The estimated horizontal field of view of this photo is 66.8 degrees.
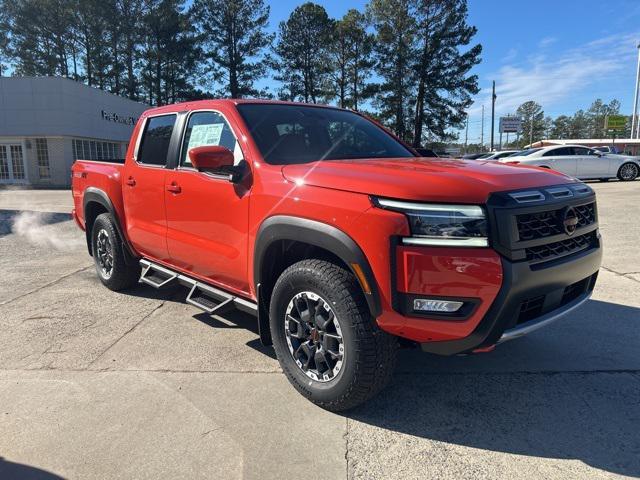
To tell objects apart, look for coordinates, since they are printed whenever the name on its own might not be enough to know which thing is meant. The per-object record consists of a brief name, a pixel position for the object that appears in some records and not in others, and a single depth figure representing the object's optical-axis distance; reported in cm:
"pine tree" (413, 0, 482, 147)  3828
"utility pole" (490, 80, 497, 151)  4922
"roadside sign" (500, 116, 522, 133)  5184
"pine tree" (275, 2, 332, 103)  4162
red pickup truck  244
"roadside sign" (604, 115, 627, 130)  5376
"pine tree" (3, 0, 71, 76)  4081
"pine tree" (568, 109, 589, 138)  11931
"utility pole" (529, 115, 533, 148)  10266
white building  2548
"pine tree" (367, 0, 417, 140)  3884
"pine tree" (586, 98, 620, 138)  11606
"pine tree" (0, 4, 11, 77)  4136
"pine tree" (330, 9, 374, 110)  4062
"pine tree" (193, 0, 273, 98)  4134
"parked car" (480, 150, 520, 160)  2551
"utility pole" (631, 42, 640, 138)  5114
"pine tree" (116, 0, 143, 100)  4100
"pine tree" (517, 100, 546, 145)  11412
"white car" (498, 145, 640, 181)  1967
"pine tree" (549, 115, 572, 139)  11931
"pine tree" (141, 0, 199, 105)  4112
